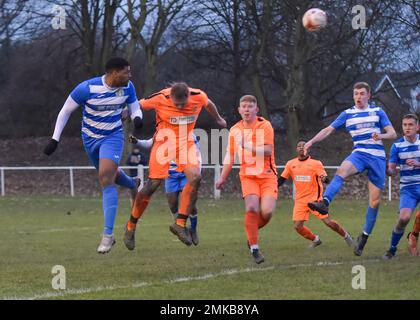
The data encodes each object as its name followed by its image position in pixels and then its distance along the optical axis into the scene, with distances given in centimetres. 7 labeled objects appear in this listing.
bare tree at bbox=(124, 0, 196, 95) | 2945
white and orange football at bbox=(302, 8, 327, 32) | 1137
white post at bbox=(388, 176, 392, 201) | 2348
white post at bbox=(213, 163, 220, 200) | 2426
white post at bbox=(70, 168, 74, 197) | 2527
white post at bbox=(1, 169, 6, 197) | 2611
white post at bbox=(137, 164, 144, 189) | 2453
